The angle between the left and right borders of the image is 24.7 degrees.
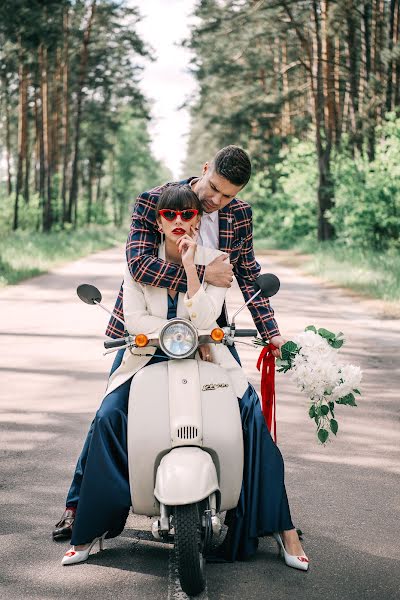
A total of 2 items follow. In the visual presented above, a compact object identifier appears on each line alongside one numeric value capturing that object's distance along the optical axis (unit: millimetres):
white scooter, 3592
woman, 3926
